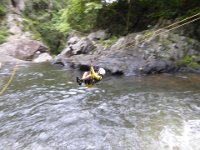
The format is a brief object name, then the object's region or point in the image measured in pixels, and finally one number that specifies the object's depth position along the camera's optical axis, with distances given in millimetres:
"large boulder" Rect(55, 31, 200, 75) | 14930
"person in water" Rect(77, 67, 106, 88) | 10305
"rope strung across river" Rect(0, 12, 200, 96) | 15985
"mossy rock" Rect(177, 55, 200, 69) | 14781
